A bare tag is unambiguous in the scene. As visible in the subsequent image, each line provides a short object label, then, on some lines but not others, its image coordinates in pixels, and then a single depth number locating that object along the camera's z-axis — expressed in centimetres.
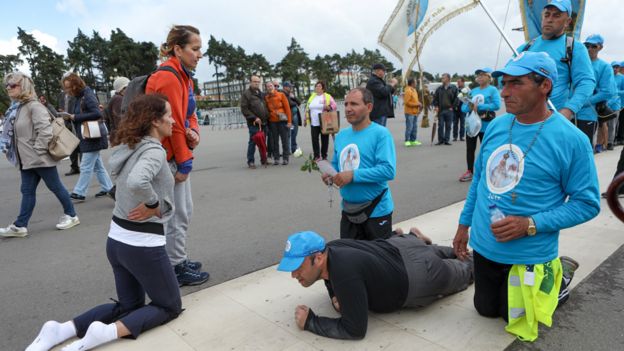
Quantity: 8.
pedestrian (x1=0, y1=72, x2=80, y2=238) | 460
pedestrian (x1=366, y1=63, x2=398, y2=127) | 830
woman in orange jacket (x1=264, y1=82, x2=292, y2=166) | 891
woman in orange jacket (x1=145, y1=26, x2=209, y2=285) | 293
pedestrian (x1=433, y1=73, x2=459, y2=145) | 1133
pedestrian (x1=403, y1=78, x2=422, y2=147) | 1093
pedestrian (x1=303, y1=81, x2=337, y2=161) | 902
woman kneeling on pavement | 240
